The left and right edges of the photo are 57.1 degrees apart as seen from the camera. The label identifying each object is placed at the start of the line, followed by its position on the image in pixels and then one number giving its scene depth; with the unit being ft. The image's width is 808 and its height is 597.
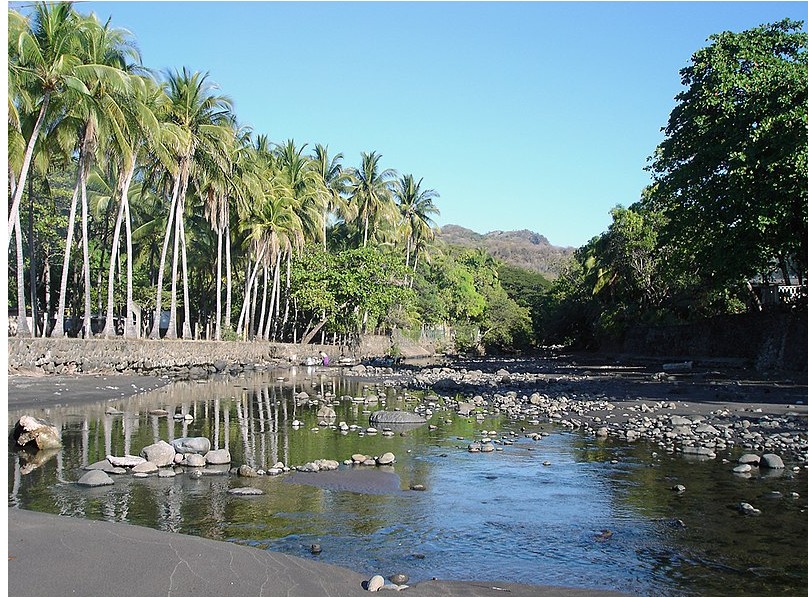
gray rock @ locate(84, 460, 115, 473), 38.42
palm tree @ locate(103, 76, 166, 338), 98.37
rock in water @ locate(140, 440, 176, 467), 40.37
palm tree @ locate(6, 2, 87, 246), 81.09
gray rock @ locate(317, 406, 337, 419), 65.36
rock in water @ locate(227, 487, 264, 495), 34.40
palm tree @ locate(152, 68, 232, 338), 124.77
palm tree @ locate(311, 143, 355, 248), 200.06
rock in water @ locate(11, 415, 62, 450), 45.27
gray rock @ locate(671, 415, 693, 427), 56.39
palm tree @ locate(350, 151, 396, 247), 207.00
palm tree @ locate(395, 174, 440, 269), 232.73
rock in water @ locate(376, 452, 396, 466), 42.32
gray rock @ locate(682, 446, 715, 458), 44.47
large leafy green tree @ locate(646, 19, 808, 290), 85.20
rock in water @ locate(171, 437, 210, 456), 44.53
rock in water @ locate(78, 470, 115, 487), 35.27
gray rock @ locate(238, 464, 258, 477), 38.40
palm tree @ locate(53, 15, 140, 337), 87.25
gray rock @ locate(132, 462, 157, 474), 38.37
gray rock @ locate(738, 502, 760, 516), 31.22
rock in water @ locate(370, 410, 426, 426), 60.23
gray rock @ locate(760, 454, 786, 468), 40.06
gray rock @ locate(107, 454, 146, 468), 39.45
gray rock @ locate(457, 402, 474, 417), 67.79
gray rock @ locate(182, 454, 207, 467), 40.29
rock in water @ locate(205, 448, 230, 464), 41.29
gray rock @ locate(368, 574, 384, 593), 21.52
